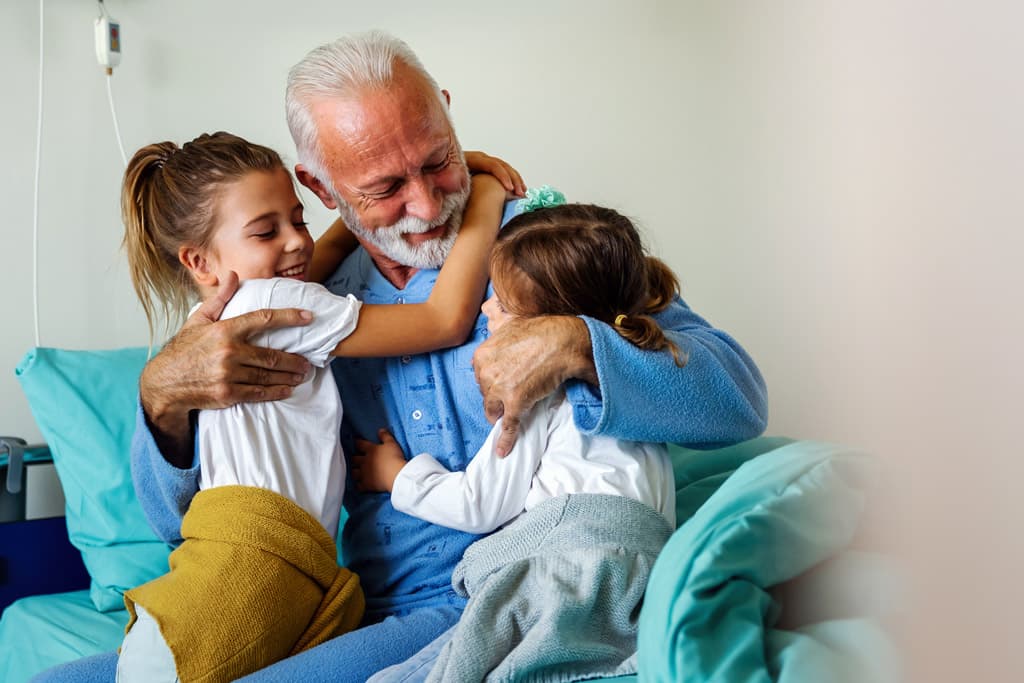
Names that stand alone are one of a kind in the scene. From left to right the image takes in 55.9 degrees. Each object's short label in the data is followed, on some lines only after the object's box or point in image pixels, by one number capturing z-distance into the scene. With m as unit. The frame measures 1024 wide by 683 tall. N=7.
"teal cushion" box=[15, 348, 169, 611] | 1.92
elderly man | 1.22
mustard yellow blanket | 1.21
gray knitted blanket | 0.98
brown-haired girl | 1.01
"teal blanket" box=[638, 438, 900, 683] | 0.69
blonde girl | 1.23
